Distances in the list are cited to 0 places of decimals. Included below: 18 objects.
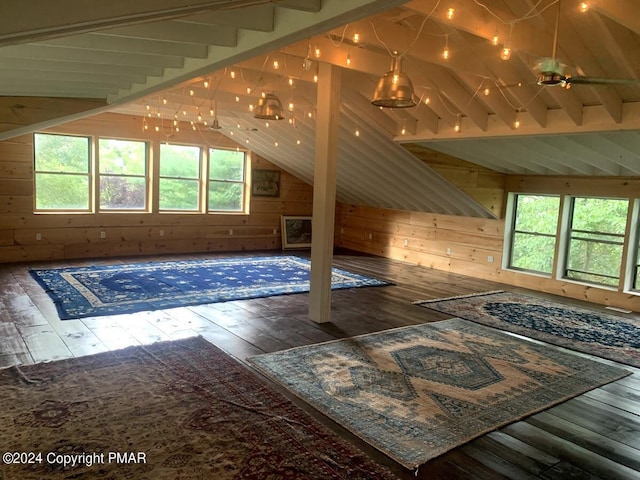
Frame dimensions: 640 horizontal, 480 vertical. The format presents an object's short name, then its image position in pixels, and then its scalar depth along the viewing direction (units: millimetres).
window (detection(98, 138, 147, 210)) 8055
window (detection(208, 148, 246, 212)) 9211
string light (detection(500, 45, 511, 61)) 3234
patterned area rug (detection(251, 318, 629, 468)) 2736
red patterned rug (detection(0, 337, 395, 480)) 2246
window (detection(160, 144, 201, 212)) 8656
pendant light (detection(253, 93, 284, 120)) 4414
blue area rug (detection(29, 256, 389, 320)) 5086
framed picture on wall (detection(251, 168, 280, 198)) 9617
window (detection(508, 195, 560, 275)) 7031
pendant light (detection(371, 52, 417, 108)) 3100
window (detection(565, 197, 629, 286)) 6301
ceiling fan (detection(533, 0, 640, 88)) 2805
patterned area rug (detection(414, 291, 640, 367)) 4414
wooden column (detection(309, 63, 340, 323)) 4562
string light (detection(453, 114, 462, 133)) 5637
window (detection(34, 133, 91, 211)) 7555
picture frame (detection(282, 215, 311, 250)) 9961
